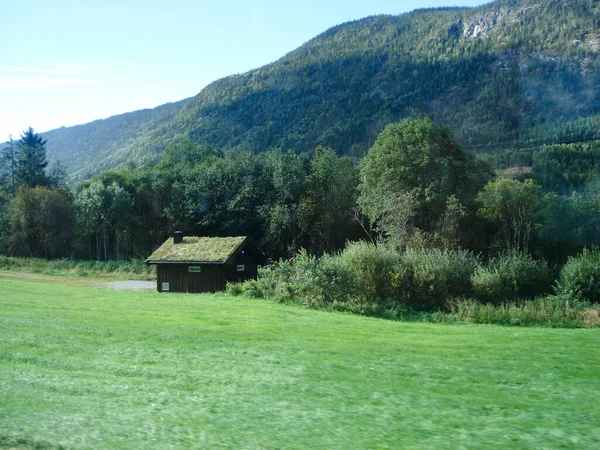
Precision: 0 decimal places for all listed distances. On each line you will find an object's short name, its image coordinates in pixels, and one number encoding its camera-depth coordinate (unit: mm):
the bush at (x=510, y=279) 28078
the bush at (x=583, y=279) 27703
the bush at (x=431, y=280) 27031
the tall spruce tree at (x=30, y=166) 73062
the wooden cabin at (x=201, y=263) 35719
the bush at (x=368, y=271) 26300
